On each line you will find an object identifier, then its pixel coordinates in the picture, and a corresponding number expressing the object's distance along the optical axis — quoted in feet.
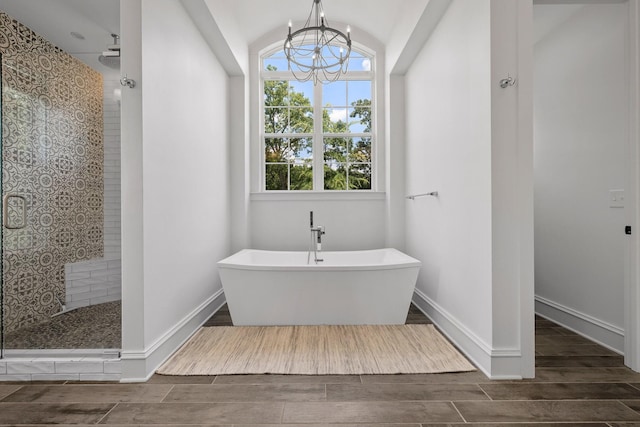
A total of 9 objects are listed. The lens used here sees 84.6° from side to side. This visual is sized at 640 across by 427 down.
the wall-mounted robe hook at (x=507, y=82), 6.50
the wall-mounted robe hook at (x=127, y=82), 6.37
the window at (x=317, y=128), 13.99
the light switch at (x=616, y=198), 7.73
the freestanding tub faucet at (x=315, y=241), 11.77
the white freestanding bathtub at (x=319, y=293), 9.03
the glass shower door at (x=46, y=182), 7.84
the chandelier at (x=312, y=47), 13.65
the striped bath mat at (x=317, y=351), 6.84
